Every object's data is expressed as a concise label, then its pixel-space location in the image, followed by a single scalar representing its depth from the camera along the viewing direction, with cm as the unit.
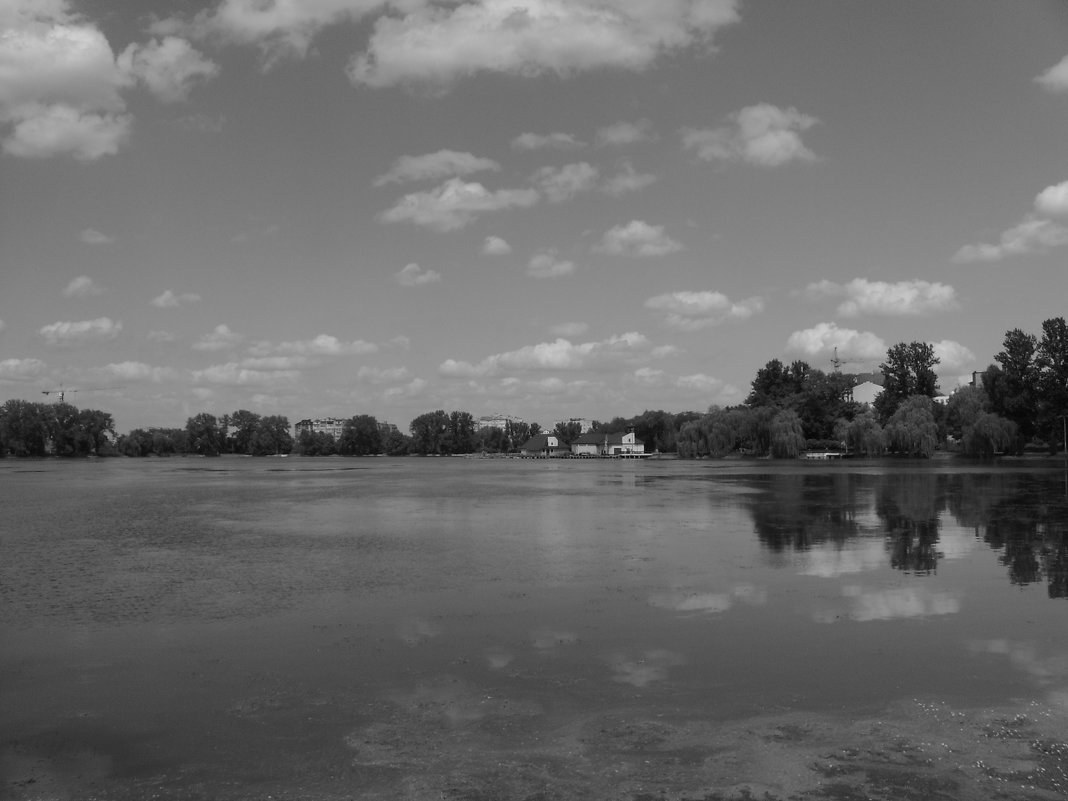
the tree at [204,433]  17550
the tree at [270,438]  18338
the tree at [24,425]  13538
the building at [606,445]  16284
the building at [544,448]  18700
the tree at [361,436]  19200
